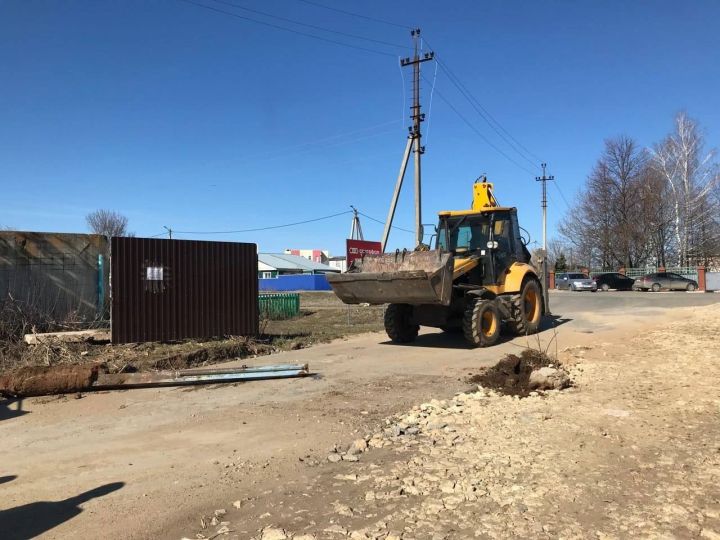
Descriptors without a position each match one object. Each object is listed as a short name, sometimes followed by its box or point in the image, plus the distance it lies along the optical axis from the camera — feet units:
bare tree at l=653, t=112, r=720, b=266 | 154.61
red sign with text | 57.52
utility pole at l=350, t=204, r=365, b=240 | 186.55
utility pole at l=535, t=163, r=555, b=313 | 199.50
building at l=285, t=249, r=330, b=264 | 396.16
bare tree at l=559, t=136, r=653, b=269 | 174.19
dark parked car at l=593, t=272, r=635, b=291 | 140.36
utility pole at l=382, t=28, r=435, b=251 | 86.43
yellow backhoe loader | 37.45
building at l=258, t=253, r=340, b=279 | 266.16
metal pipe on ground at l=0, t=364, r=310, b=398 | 26.91
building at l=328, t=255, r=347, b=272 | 380.47
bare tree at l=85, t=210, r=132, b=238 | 196.21
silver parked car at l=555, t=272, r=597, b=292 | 141.29
